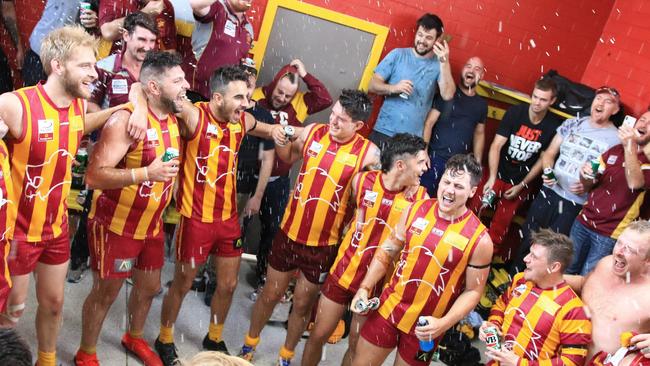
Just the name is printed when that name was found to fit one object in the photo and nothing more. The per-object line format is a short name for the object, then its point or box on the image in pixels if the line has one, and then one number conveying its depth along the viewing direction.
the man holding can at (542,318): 3.90
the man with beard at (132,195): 4.00
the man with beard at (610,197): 5.91
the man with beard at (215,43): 5.57
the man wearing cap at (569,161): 6.41
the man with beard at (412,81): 6.88
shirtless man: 3.83
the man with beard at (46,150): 3.65
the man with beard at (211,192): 4.58
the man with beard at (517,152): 7.04
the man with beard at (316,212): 4.85
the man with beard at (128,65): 4.68
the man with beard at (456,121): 7.14
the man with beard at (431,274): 4.16
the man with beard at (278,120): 5.94
